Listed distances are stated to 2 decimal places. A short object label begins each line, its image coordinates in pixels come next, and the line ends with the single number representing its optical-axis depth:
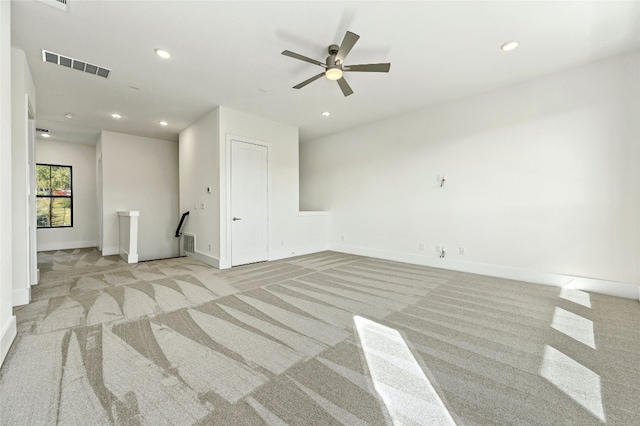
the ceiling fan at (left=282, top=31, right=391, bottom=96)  2.77
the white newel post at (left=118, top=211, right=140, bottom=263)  5.13
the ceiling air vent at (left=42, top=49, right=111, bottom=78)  3.09
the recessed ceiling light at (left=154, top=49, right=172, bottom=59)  3.01
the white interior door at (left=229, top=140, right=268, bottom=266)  4.91
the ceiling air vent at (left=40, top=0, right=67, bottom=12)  2.28
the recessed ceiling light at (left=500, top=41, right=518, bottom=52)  2.92
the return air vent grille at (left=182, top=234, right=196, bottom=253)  5.65
